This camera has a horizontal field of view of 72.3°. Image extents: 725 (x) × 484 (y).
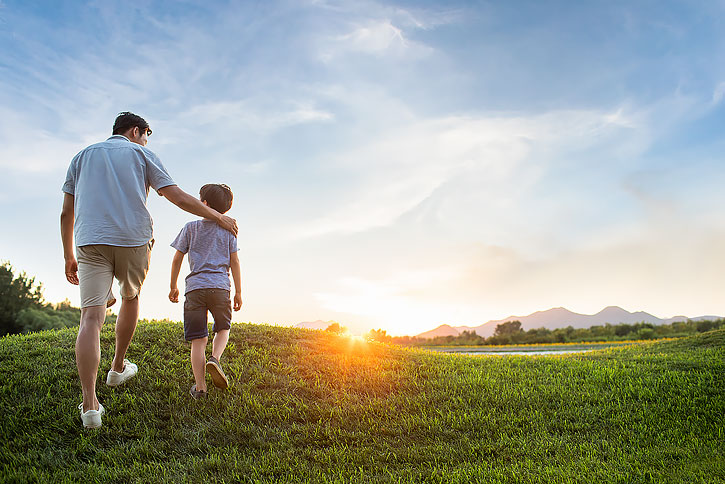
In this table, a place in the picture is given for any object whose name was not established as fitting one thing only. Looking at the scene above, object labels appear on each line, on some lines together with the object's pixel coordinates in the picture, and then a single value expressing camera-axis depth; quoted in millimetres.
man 4449
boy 5035
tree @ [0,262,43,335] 22109
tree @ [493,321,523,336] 26319
